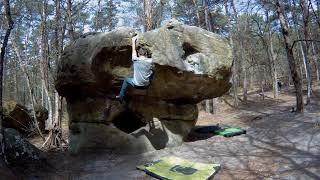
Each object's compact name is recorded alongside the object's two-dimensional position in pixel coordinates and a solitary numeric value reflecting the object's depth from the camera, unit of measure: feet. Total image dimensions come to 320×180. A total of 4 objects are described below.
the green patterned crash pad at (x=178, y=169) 16.90
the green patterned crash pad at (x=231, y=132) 25.87
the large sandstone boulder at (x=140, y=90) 22.49
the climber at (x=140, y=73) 19.97
